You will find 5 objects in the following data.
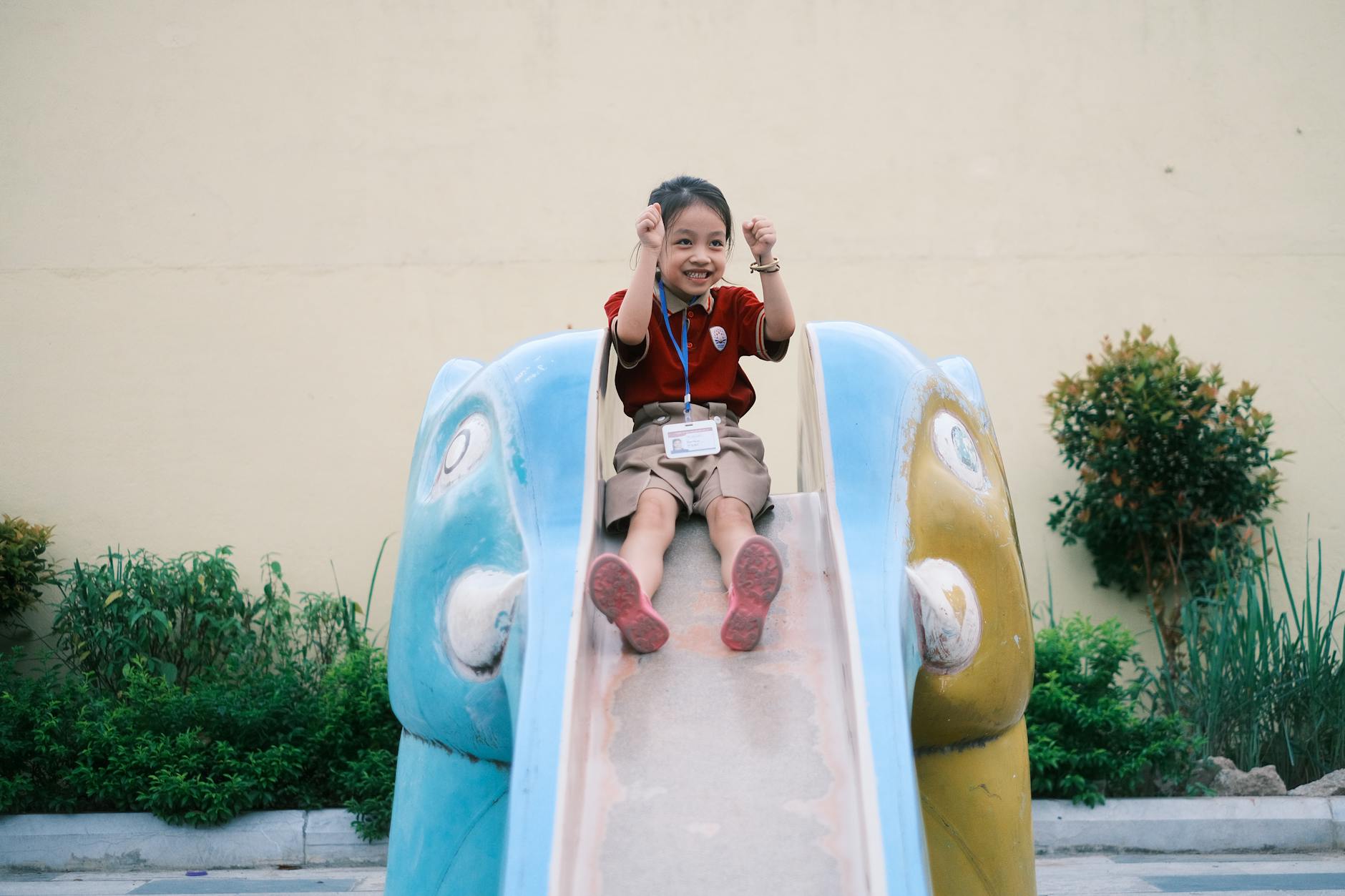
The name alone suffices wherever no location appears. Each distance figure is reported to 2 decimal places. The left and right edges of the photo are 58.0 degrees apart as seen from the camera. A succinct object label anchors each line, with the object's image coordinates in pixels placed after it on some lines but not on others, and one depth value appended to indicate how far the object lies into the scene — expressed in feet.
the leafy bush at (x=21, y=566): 18.70
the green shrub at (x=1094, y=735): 15.25
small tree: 18.38
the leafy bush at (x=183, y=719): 15.03
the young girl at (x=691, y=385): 8.27
